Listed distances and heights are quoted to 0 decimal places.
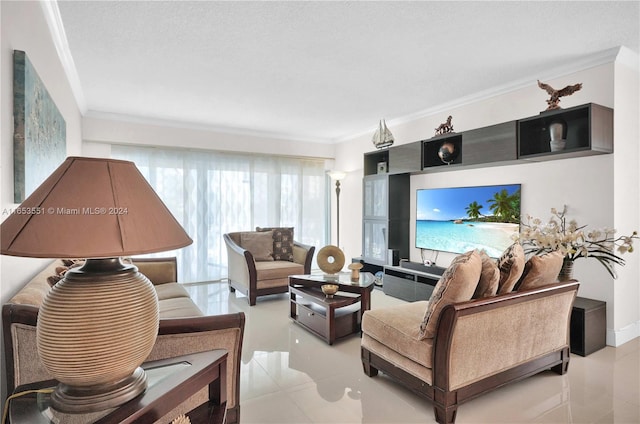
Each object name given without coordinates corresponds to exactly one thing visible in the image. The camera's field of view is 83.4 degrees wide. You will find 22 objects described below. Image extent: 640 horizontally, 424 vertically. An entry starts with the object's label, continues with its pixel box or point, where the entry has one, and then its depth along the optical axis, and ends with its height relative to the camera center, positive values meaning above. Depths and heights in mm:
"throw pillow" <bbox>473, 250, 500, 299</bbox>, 2070 -399
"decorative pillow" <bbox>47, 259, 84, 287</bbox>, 1867 -345
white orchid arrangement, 2826 -270
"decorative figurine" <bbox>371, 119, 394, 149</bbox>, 4844 +999
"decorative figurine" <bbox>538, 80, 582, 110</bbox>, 2963 +993
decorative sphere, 4086 +662
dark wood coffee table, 3152 -876
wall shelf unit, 2967 +586
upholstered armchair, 4391 -670
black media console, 4191 -860
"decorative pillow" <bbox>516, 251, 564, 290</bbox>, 2277 -386
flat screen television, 3738 -88
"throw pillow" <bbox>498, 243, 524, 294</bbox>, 2154 -369
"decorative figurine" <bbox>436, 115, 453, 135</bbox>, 4130 +959
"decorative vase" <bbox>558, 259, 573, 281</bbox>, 2910 -485
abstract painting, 1636 +437
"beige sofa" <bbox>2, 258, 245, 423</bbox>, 1301 -530
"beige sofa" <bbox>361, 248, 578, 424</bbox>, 1939 -760
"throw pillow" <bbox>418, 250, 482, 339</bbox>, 1928 -416
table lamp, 933 -182
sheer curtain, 5379 +279
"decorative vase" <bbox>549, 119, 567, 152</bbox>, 3107 +652
